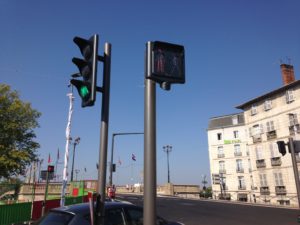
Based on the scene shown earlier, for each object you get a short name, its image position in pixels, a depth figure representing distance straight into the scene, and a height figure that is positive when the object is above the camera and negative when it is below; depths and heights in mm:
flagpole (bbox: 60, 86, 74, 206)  16673 +1715
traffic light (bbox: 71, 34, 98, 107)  3242 +1442
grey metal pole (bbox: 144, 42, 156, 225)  2421 +254
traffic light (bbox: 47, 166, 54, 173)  14157 +588
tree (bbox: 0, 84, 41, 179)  21815 +4150
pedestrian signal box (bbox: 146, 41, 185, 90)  2783 +1294
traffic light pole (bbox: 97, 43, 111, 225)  3104 +599
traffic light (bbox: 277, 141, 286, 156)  7862 +1013
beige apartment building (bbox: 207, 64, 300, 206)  28650 +5060
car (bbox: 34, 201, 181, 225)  5010 -739
